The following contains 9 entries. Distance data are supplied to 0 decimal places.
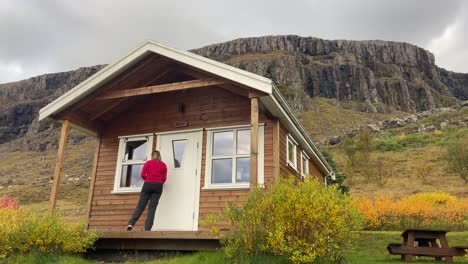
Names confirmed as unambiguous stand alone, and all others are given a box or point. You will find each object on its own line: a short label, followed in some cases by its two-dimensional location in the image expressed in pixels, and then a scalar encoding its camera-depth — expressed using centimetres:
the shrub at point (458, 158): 2961
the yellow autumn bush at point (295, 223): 696
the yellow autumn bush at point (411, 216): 1574
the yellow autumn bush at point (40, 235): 838
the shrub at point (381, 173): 3090
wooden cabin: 1084
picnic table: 977
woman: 1037
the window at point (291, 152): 1251
